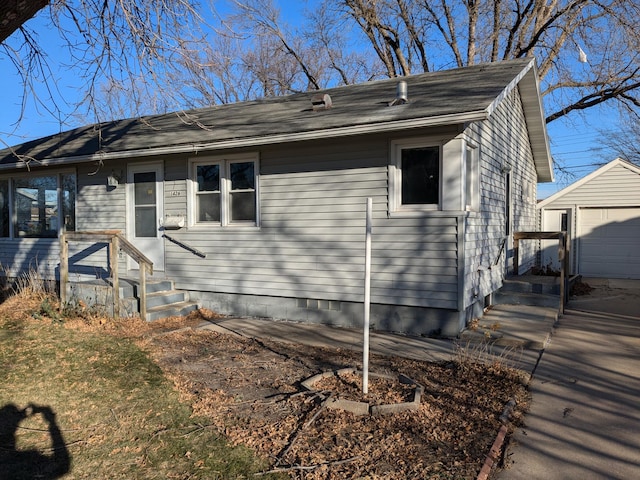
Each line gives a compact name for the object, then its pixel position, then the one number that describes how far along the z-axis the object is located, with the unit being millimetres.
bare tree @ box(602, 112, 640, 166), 30294
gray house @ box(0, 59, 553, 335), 6910
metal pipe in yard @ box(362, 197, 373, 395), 4270
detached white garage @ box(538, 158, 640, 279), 14594
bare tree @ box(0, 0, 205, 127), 6031
